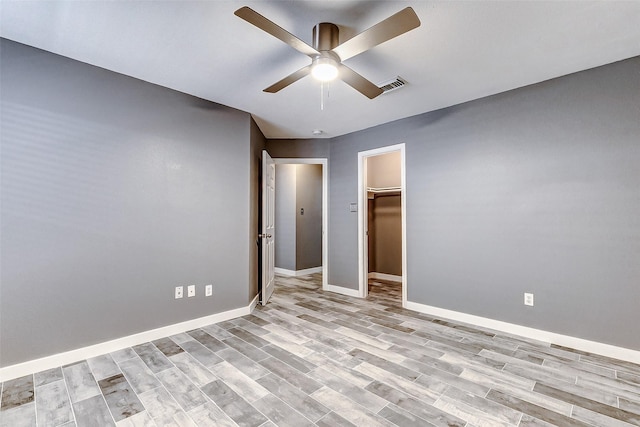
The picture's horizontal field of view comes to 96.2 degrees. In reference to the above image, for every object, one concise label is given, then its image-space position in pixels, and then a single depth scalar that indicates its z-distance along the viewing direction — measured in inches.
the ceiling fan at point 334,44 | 61.1
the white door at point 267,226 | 153.7
